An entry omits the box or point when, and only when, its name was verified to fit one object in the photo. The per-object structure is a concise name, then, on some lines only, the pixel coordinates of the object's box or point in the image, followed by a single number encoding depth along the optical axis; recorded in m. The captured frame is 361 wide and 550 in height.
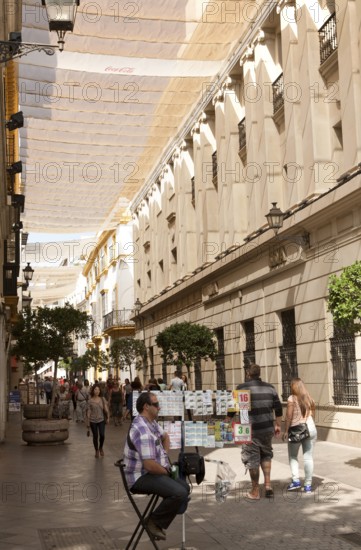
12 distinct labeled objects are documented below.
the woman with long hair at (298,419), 10.34
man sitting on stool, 6.52
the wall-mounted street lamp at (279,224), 18.33
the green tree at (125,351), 38.84
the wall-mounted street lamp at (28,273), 28.02
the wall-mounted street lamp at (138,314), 38.85
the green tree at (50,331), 23.02
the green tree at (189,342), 25.28
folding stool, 6.54
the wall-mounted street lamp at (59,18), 7.32
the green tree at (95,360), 47.75
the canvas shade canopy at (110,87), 18.78
